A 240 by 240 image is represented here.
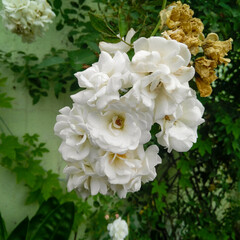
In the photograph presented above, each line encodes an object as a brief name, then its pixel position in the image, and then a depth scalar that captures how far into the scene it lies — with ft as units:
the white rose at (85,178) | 1.62
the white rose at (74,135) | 1.54
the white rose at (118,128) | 1.45
